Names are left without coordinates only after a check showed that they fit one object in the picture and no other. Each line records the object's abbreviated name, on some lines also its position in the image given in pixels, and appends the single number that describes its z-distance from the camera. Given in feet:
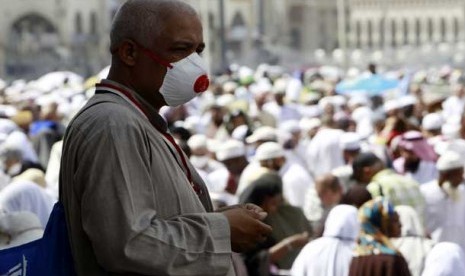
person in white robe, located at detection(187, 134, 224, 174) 55.80
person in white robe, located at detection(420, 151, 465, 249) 43.20
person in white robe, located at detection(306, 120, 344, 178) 62.63
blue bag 15.77
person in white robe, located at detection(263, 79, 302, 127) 87.27
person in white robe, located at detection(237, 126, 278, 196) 46.08
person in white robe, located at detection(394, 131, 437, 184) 52.64
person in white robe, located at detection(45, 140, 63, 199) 45.59
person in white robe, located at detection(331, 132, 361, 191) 50.31
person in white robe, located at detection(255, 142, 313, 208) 49.09
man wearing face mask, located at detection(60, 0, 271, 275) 15.07
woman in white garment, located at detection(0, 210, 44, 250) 27.76
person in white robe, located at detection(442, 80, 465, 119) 90.43
